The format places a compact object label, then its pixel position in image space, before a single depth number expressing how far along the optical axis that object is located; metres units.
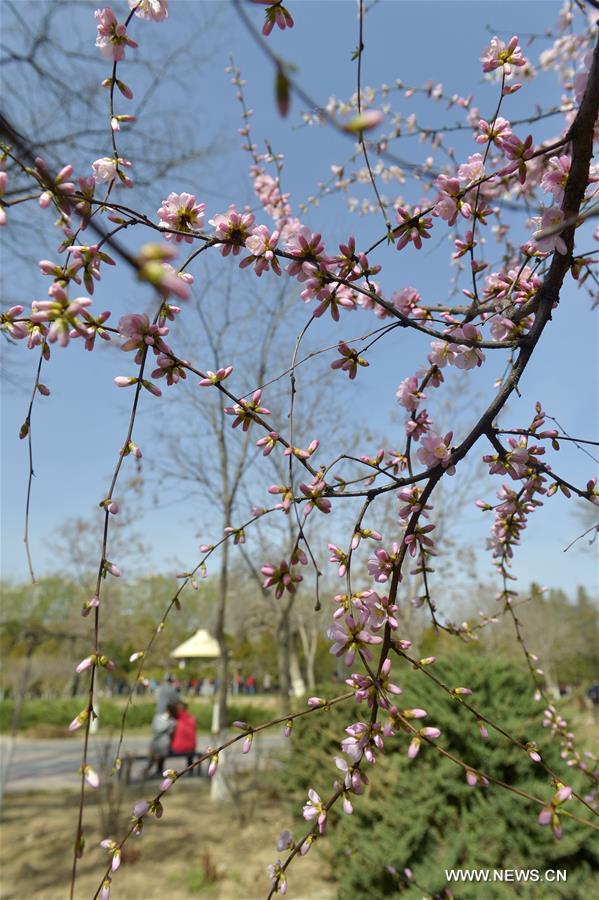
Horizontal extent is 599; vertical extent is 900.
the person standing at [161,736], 8.00
